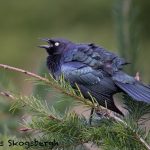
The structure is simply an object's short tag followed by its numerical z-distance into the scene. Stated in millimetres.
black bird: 5031
